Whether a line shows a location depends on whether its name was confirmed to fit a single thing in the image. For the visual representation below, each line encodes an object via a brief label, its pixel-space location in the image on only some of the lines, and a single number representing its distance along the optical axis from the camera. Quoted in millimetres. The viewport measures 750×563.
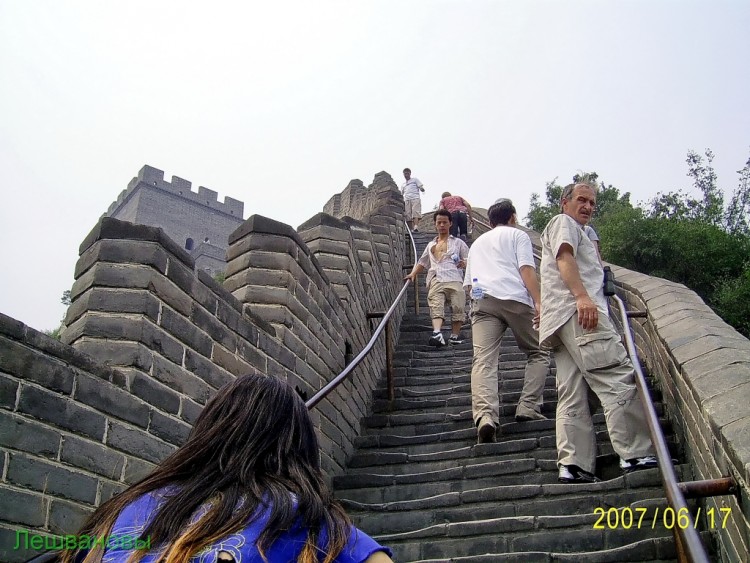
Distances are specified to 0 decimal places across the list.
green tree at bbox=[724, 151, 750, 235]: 19281
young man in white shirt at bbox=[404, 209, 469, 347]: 7637
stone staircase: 3473
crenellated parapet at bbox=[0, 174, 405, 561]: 2203
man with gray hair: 3838
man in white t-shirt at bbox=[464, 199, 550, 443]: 4859
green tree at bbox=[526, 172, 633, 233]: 23172
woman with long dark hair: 1436
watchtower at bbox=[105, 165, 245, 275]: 47969
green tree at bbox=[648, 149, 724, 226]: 19375
